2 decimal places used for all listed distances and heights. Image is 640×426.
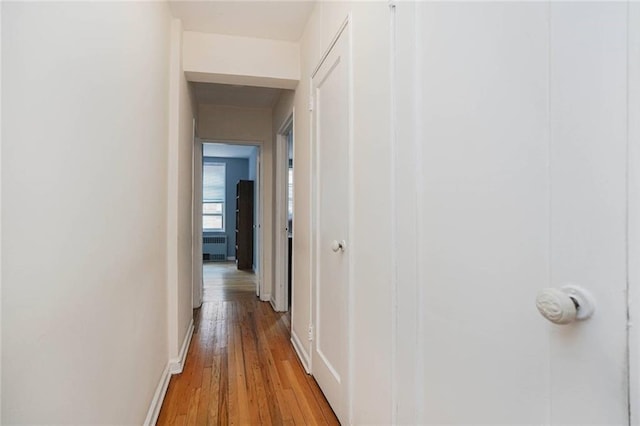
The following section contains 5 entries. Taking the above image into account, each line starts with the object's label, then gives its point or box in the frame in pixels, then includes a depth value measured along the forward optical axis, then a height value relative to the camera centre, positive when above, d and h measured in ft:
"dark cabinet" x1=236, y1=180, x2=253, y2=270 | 23.41 -1.04
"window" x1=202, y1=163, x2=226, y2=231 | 28.14 +1.20
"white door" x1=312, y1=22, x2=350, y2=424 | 5.73 -0.20
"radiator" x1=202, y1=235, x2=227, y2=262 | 27.71 -2.78
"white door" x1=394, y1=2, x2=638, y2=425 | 1.77 +0.04
